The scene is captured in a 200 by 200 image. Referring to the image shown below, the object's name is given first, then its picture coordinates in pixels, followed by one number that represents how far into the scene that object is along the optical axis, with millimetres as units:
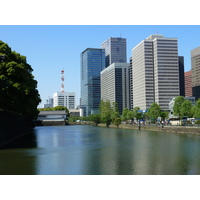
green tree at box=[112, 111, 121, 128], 98988
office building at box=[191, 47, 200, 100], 173500
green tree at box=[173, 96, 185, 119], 71025
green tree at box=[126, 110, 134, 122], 105406
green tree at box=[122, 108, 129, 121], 111619
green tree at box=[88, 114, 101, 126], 129625
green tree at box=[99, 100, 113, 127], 112200
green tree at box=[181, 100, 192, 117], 67812
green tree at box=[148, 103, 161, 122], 85044
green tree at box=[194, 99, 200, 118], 59838
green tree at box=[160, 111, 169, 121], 88656
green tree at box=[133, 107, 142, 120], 99062
